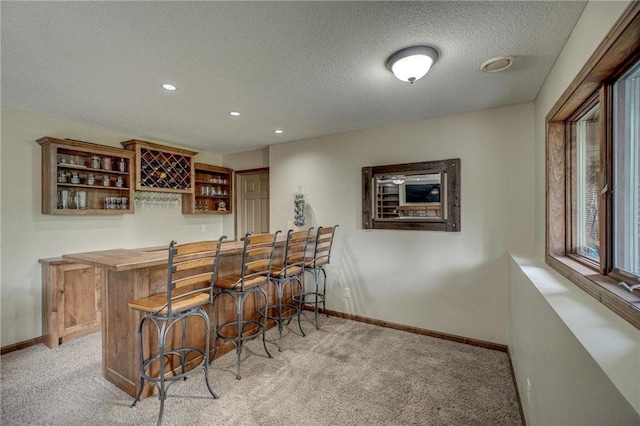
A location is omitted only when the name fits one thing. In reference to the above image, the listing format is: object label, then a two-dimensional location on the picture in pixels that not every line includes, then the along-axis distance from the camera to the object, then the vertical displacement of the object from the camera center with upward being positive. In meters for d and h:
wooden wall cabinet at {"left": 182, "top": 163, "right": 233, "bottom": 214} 4.67 +0.35
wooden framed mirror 3.17 +0.18
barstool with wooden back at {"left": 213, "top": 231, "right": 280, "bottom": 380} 2.48 -0.60
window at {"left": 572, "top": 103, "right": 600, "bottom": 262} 1.69 +0.15
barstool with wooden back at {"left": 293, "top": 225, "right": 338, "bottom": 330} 3.49 -0.65
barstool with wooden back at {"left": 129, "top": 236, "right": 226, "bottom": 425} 1.94 -0.65
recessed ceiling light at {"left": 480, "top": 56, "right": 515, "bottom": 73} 2.01 +1.03
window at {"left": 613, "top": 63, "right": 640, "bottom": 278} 1.22 +0.16
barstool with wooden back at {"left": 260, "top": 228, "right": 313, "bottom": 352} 3.06 -0.62
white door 4.92 +0.18
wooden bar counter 2.18 -0.73
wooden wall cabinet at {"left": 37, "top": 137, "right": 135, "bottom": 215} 3.14 +0.42
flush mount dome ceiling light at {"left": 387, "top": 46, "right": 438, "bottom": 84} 1.88 +0.99
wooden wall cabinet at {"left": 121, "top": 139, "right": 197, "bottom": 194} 3.88 +0.65
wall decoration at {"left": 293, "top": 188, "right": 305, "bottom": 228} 4.08 +0.03
